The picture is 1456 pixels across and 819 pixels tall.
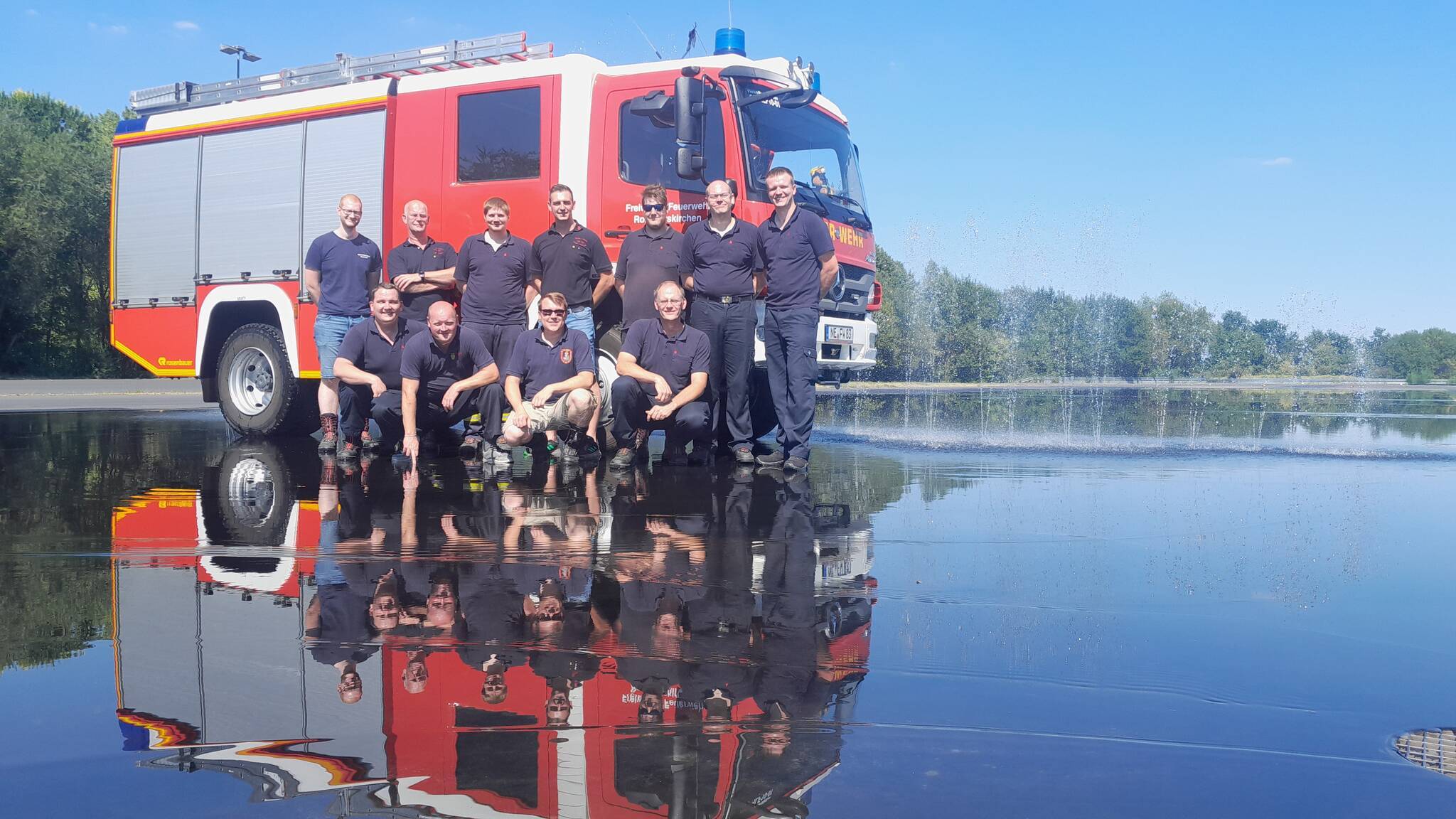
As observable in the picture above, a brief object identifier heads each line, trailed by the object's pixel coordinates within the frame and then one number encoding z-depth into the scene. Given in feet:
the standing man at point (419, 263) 28.45
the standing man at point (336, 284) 29.19
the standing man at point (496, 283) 27.27
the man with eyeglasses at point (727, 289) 25.30
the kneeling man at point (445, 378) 26.27
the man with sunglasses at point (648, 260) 26.23
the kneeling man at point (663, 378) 25.45
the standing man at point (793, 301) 25.08
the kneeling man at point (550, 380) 25.67
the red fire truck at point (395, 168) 28.02
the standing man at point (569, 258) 26.43
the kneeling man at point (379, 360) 27.02
